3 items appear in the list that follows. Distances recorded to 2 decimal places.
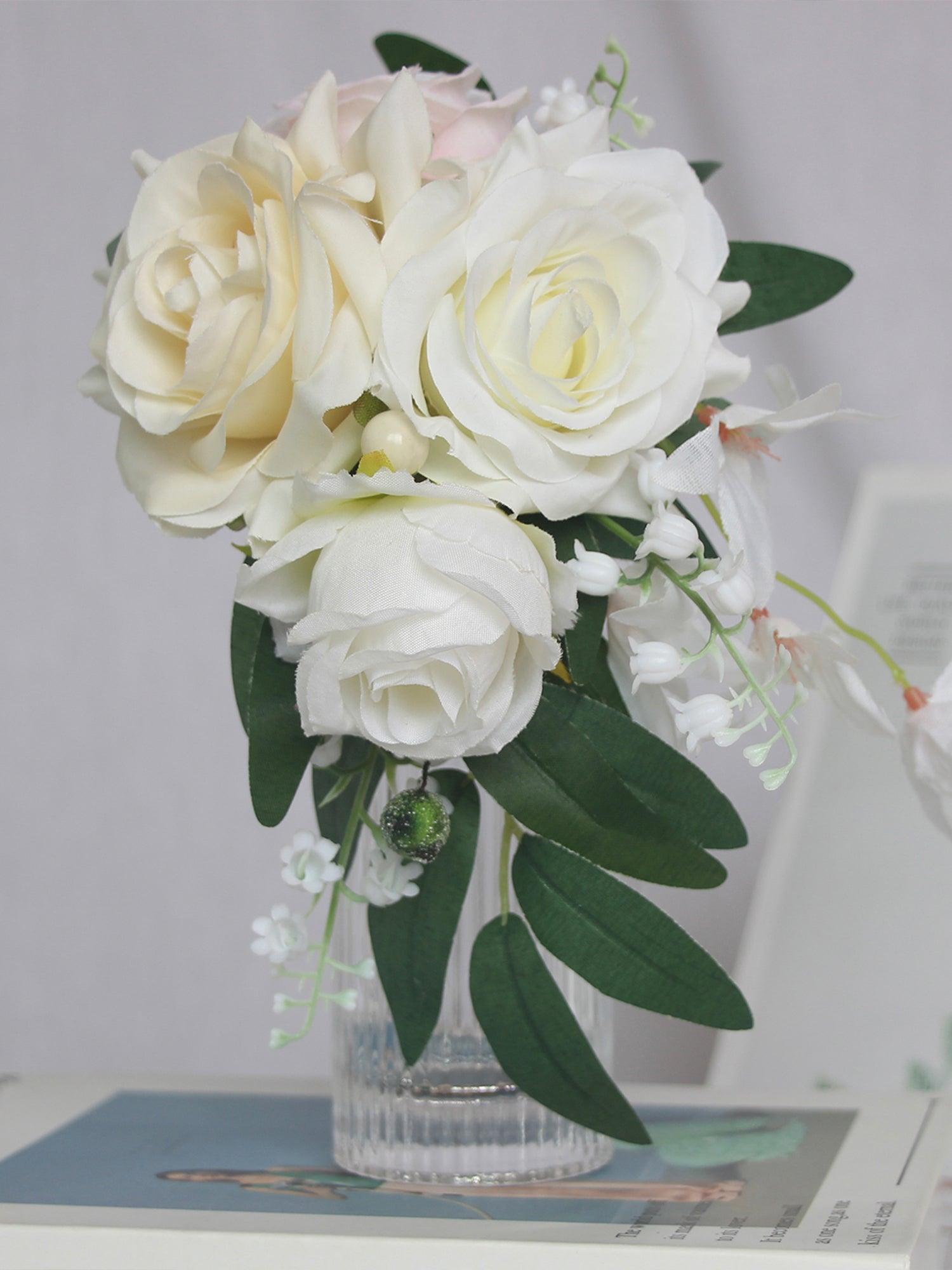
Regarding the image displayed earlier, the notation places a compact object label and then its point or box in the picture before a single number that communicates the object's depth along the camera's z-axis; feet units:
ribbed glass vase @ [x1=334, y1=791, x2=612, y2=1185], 2.07
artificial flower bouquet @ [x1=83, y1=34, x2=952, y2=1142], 1.70
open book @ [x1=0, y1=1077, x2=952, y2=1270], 1.74
